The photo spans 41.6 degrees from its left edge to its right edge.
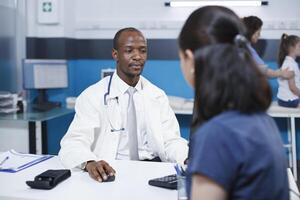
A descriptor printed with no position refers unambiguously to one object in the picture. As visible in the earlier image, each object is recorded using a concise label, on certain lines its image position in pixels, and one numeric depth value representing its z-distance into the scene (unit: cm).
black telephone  131
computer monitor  351
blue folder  155
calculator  131
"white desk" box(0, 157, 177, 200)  124
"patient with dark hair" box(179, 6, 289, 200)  75
